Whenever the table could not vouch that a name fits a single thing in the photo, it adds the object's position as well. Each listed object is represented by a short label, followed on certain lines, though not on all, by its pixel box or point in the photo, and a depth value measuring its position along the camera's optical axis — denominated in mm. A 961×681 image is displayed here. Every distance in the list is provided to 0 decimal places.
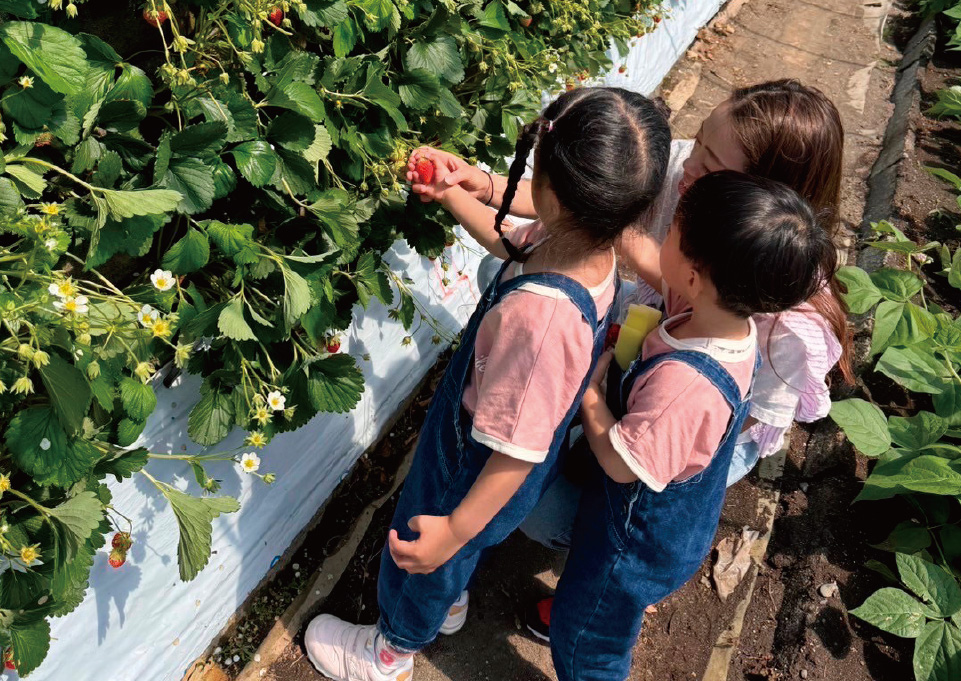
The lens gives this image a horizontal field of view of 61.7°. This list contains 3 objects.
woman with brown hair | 1623
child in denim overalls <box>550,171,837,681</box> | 1347
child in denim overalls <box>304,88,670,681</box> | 1304
